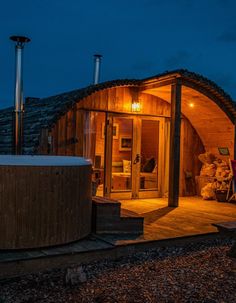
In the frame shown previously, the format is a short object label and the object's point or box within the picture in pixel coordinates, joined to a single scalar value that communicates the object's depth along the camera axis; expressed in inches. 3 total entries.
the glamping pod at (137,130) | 319.6
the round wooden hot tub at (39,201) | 166.1
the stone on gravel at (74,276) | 147.8
